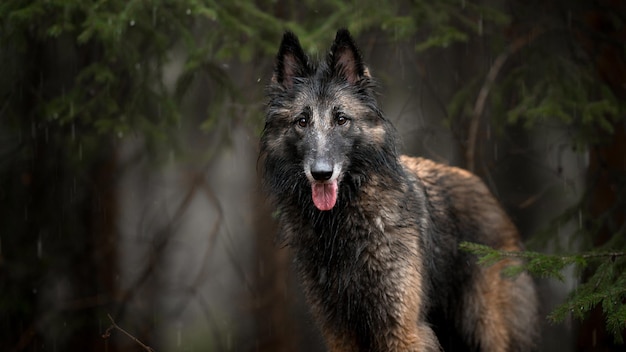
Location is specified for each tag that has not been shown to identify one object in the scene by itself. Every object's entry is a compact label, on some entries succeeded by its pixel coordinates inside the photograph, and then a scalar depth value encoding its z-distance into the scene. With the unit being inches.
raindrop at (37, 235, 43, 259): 624.4
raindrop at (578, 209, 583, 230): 527.8
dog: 342.3
